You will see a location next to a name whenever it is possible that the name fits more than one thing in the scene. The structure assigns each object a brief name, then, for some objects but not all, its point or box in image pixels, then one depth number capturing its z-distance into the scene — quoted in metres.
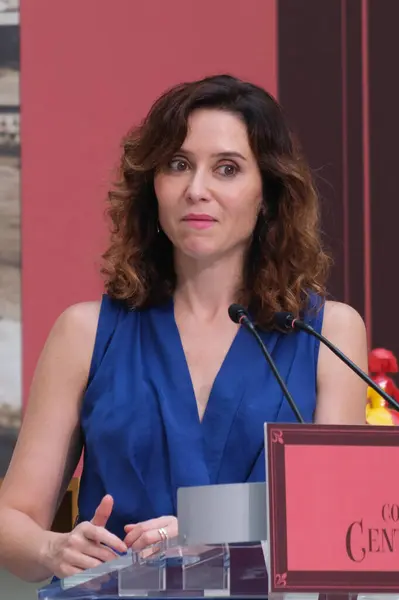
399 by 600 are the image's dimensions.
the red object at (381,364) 6.06
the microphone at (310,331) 5.24
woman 5.55
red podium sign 5.06
